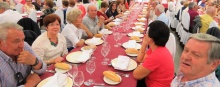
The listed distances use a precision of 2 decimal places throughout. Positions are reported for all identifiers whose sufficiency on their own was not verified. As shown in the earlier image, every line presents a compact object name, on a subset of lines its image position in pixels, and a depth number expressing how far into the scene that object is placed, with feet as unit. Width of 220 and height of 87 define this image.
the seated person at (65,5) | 16.13
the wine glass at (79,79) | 4.73
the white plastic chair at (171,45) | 8.11
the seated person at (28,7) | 18.29
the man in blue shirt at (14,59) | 4.55
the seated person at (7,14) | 11.55
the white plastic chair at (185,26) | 15.15
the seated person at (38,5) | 22.18
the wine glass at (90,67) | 5.46
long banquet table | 5.06
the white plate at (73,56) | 6.27
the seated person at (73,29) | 8.77
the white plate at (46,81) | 4.67
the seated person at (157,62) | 5.30
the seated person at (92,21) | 11.17
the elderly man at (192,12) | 15.64
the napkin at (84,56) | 6.15
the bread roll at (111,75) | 4.98
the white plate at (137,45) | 7.99
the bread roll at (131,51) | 7.10
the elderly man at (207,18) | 12.95
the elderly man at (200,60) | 3.67
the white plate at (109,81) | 4.92
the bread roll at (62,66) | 5.51
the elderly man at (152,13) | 14.90
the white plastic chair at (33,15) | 13.63
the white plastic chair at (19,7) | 18.83
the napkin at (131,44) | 7.90
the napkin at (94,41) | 8.24
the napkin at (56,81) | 4.49
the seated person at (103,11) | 14.48
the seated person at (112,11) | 17.27
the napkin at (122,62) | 5.75
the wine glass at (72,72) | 4.95
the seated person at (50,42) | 6.84
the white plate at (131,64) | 5.90
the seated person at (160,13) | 12.23
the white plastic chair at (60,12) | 14.28
